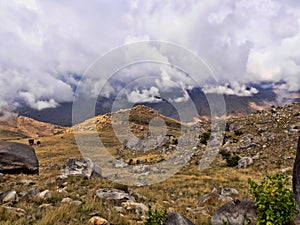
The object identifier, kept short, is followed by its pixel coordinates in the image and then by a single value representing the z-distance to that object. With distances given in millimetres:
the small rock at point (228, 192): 14908
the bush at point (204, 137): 47547
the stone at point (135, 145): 58578
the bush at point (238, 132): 47138
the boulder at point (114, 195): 10852
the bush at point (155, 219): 6277
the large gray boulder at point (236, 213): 7102
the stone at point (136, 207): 9602
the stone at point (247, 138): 40119
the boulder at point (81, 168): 18906
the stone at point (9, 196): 9391
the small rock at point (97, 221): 7648
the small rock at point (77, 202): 9602
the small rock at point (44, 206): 8910
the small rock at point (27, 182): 14542
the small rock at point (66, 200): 9980
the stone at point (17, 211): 7660
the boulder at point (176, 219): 6711
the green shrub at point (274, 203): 5578
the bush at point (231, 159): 30828
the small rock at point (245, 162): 29734
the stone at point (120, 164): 42928
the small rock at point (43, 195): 10024
